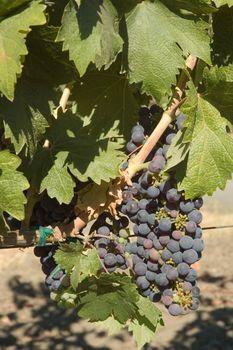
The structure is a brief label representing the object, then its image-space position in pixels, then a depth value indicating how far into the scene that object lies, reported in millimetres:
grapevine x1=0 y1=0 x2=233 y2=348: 1070
